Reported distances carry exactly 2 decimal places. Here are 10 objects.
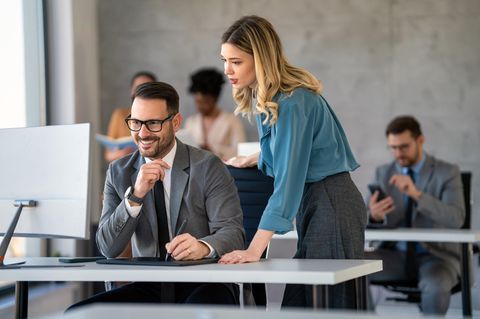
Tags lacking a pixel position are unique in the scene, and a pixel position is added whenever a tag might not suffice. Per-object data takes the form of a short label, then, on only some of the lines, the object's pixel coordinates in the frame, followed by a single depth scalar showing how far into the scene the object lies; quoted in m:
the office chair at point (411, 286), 5.27
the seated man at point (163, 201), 3.10
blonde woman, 2.94
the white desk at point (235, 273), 2.58
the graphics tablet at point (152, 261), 2.86
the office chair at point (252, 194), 3.54
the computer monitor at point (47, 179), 3.03
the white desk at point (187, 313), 1.62
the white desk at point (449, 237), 4.54
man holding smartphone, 5.21
